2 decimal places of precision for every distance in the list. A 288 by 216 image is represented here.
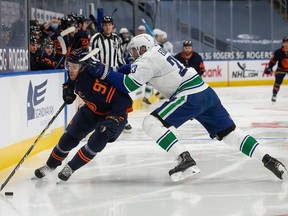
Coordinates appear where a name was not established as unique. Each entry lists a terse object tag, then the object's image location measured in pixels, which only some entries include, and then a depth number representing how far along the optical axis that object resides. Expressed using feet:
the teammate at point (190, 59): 64.08
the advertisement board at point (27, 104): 33.71
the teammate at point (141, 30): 72.13
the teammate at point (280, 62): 78.94
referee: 49.22
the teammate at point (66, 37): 47.04
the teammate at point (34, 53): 43.19
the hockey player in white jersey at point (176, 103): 28.72
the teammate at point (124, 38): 71.33
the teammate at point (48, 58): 43.85
